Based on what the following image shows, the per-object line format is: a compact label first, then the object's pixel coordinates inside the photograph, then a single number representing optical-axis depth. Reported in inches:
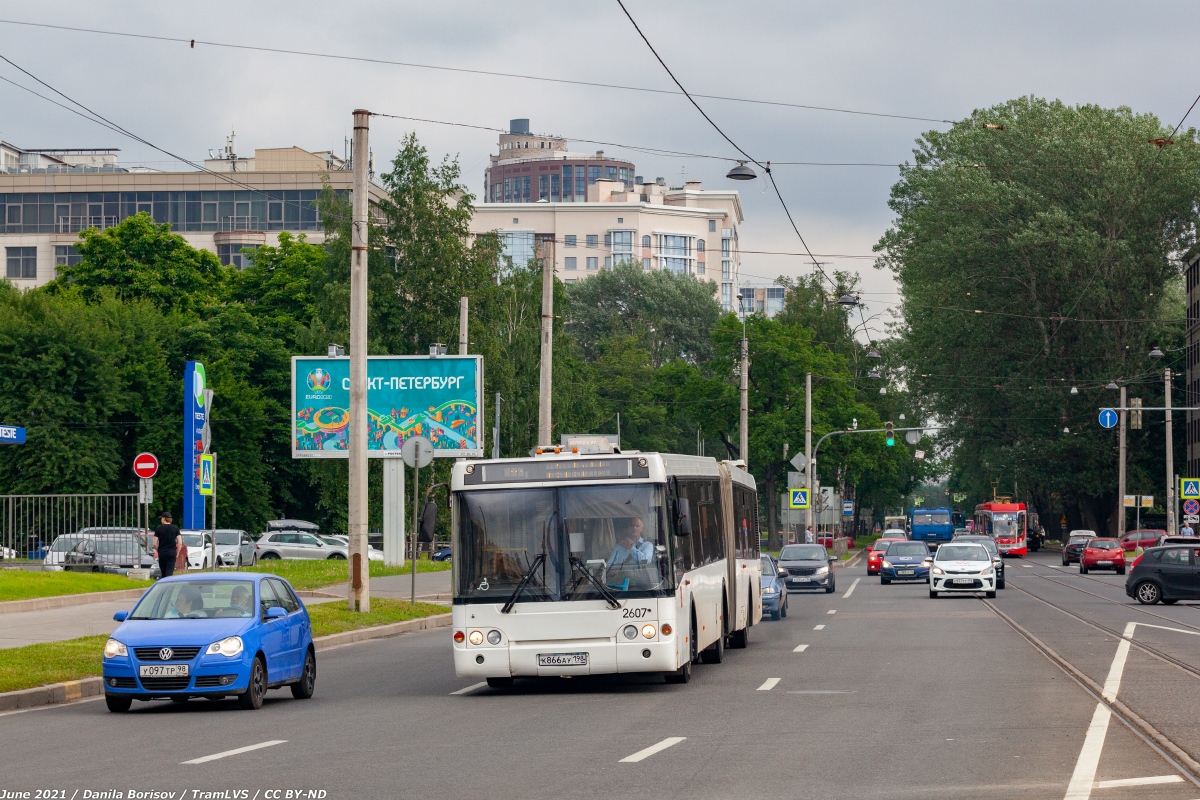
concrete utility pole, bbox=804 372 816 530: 2783.0
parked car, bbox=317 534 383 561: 2507.4
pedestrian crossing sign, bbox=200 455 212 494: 1536.7
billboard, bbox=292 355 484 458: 1876.2
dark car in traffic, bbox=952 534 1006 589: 1737.1
